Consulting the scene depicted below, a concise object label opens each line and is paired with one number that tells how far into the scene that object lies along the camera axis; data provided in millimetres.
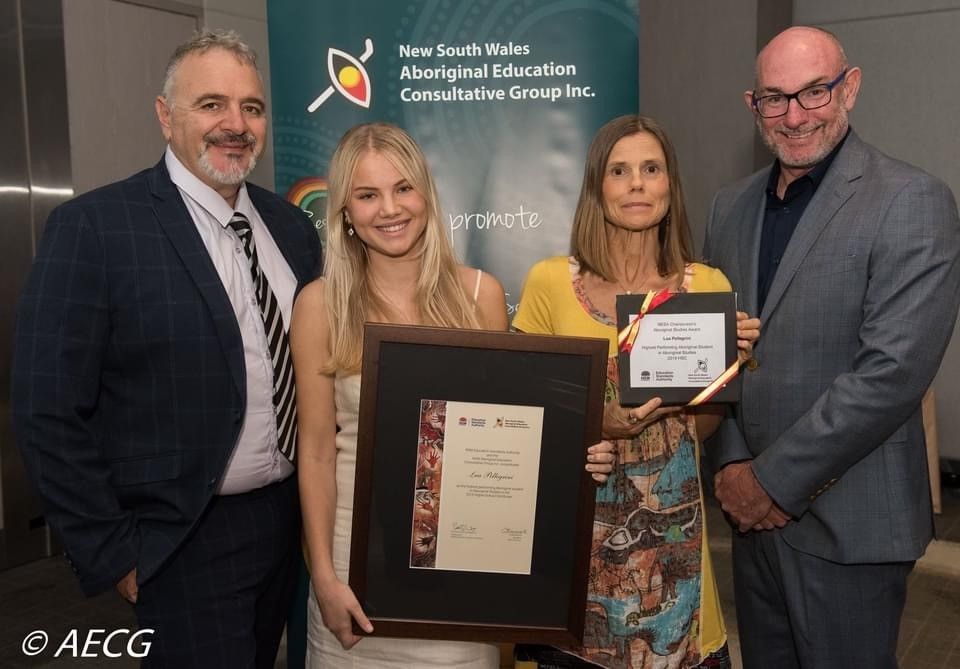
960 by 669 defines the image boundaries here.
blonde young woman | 2053
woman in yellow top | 2158
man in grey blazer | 2182
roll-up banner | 3373
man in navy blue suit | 2047
